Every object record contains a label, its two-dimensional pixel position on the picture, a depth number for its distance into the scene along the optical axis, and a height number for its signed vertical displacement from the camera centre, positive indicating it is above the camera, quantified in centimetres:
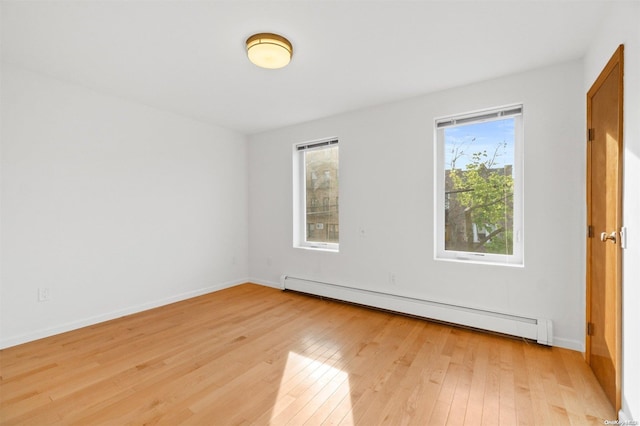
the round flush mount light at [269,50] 212 +124
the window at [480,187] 282 +26
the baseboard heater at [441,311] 254 -106
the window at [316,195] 411 +25
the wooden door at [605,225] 162 -9
